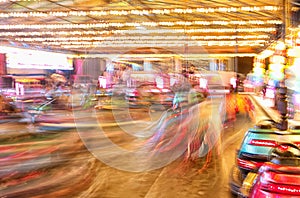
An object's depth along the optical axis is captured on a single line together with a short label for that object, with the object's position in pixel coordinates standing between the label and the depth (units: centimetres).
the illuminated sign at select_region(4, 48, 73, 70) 2609
